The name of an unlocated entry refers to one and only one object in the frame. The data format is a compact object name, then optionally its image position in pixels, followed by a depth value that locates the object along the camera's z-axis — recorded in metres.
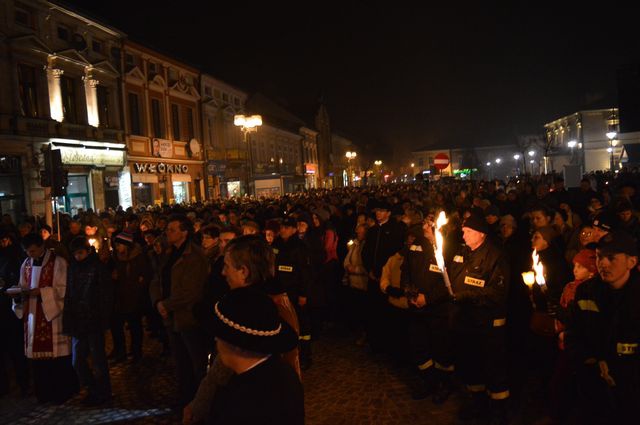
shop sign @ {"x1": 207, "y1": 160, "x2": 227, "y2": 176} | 35.62
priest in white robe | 6.22
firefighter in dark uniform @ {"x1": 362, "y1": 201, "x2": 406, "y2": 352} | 7.17
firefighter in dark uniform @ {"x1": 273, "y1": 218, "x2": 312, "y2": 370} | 6.81
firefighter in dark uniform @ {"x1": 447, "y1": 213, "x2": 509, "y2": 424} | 4.92
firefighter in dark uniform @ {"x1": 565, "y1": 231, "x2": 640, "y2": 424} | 3.75
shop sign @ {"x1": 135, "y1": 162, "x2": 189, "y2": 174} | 27.82
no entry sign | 17.97
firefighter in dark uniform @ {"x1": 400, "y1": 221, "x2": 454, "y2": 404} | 5.75
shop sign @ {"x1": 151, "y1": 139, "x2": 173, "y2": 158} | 29.27
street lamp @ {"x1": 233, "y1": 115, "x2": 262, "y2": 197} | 23.08
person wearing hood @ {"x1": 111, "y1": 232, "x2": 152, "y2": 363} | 7.82
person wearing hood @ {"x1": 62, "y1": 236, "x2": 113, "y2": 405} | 6.05
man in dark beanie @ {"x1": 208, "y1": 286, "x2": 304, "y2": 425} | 2.16
